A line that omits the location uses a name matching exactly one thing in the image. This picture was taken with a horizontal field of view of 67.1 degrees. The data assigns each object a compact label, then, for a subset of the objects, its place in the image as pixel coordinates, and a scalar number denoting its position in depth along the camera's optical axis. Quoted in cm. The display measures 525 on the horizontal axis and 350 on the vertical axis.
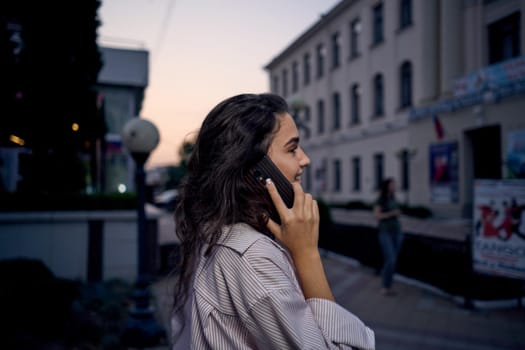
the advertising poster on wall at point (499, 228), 556
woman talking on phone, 107
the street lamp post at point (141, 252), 485
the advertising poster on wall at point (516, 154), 1273
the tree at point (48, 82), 496
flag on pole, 1675
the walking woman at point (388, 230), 668
